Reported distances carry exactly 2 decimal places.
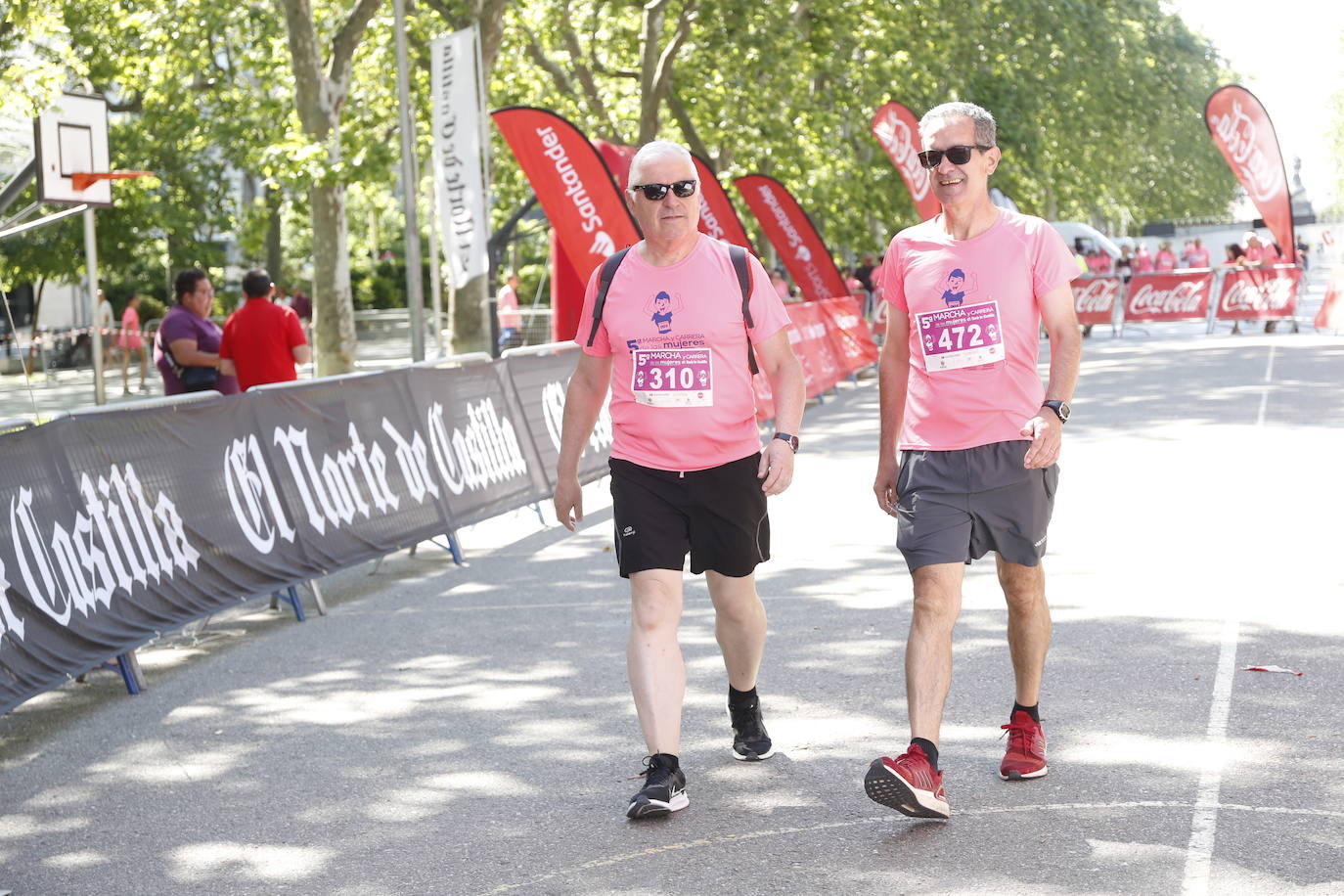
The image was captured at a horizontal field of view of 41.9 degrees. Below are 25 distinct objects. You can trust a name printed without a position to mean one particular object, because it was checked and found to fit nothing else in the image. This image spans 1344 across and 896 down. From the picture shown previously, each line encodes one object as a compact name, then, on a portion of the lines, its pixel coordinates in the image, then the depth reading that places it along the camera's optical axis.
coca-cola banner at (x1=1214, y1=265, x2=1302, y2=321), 30.45
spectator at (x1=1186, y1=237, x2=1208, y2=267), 49.66
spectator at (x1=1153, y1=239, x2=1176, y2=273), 42.69
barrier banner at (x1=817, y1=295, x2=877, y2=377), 23.39
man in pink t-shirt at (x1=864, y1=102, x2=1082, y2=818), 4.99
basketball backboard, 15.35
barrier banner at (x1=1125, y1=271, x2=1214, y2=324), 33.25
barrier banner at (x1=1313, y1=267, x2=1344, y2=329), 28.64
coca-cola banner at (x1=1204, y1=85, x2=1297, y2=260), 27.20
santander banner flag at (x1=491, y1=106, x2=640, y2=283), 17.50
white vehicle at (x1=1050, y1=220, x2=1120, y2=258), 59.03
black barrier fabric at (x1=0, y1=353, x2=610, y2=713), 6.80
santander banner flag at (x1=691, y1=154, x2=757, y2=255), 22.58
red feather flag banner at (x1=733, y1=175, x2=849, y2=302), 27.78
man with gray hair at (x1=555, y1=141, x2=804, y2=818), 5.17
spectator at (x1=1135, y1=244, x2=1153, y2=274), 49.06
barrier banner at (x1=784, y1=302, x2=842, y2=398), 20.64
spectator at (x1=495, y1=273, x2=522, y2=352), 30.55
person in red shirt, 12.48
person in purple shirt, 12.68
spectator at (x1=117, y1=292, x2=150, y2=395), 30.16
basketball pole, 13.25
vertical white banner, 19.48
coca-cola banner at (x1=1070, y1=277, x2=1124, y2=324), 34.53
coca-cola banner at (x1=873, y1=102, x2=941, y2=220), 25.05
